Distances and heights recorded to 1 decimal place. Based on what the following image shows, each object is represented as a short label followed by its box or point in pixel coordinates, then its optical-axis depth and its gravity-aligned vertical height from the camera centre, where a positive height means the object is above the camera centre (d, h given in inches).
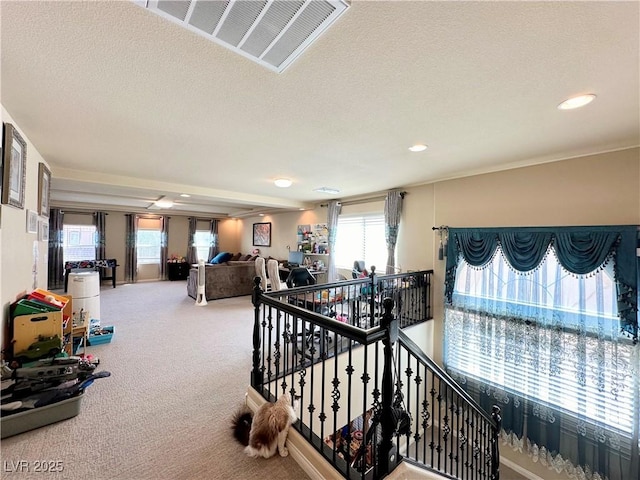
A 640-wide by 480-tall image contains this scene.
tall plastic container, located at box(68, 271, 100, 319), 139.2 -26.5
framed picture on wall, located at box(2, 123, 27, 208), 76.7 +24.6
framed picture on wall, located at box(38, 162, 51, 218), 116.3 +26.1
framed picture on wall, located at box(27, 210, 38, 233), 101.9 +8.9
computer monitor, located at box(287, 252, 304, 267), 266.4 -16.9
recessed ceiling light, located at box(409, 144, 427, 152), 105.4 +39.8
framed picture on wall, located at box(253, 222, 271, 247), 338.0 +11.5
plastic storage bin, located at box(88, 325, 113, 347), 134.9 -51.1
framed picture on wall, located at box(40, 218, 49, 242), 124.6 +6.6
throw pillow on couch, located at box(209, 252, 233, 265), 335.6 -20.4
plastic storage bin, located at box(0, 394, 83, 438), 69.2 -49.7
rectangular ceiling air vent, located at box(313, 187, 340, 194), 192.0 +40.7
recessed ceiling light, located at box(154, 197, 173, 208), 253.3 +41.5
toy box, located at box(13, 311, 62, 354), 88.5 -30.4
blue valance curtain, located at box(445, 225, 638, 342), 98.0 -3.1
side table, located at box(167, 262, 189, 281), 355.4 -37.9
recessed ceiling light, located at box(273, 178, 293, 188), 157.3 +37.8
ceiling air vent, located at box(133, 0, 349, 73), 41.9 +39.1
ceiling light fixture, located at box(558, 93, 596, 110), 67.5 +38.6
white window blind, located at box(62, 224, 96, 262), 300.9 -0.3
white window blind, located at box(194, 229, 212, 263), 387.9 -0.4
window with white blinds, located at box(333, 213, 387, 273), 207.3 +1.4
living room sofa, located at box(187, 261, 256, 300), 242.2 -37.0
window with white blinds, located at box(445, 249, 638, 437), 103.6 -45.6
